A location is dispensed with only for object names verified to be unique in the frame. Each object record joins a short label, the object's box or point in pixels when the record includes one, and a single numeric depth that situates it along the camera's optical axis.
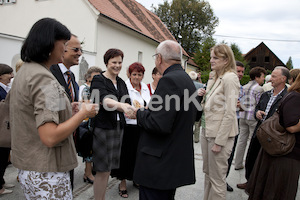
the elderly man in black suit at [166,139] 1.87
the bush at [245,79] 26.05
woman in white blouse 3.69
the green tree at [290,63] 70.74
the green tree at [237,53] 37.13
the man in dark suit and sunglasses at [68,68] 2.34
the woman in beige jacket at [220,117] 2.78
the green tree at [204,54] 32.47
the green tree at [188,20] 34.25
